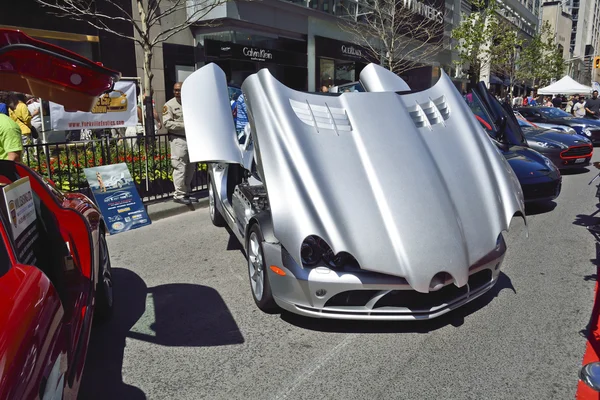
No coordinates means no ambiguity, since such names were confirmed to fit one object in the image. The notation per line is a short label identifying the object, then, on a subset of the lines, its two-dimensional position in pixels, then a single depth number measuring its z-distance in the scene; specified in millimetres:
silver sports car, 3273
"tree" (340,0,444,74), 18734
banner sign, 7559
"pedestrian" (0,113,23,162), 5125
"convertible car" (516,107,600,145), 14734
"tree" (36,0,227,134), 9039
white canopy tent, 26578
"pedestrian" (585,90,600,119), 18188
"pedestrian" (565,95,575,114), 29516
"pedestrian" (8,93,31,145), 9508
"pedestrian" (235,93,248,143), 6168
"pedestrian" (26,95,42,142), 10578
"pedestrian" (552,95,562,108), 27062
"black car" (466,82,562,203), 7301
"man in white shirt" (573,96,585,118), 20516
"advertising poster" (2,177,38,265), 2488
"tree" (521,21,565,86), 31609
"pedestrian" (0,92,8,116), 9032
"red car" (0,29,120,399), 1830
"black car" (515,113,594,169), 10547
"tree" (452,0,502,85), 22031
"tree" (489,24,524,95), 24047
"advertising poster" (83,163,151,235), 6457
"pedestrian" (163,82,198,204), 7707
